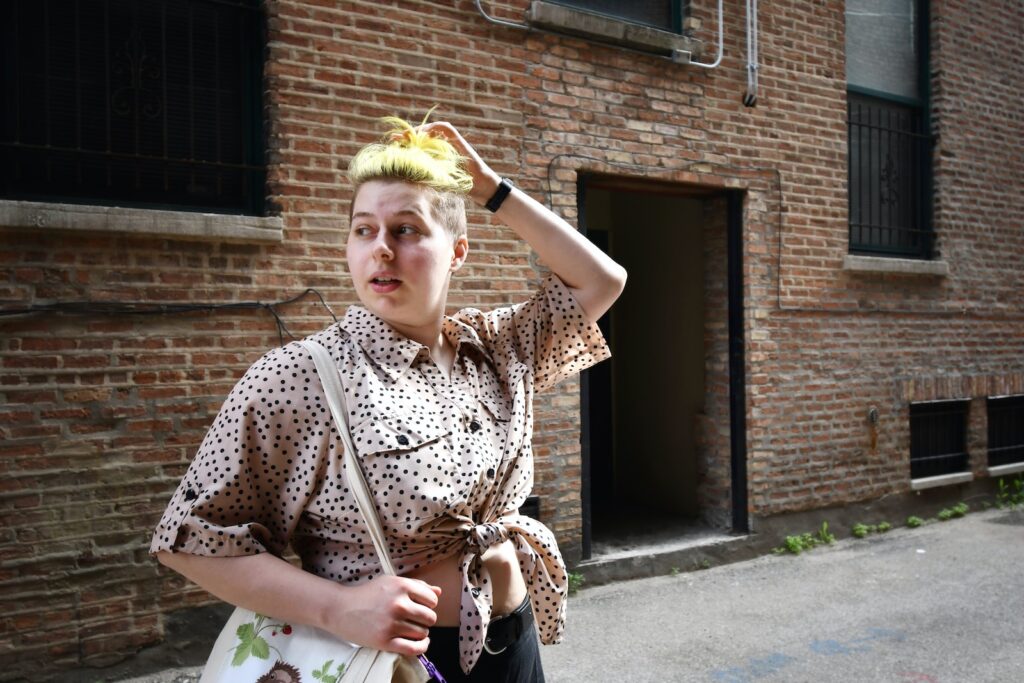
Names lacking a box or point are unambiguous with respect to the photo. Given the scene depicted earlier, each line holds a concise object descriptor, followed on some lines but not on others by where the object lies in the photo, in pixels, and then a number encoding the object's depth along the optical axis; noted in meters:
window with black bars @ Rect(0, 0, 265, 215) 4.27
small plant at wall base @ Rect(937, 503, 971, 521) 8.19
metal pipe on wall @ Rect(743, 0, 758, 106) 6.81
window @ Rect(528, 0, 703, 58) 5.79
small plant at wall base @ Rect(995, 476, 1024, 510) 8.78
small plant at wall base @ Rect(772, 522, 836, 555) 7.04
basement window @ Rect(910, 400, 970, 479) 8.14
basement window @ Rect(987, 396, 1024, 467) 8.77
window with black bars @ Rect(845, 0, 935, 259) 7.88
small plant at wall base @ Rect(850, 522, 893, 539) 7.51
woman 1.54
